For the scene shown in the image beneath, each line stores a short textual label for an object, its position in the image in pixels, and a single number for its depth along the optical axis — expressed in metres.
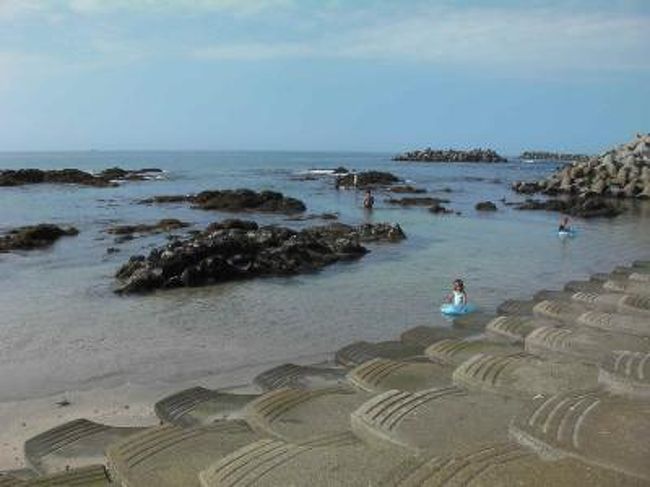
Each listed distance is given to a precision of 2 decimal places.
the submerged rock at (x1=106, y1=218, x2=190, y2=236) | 27.85
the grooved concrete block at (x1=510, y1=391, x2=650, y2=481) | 5.17
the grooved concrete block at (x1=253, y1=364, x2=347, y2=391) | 9.12
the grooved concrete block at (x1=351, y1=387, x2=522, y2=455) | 5.80
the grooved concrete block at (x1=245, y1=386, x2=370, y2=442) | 6.57
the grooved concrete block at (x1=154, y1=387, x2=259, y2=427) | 7.79
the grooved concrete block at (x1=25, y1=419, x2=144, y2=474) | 6.73
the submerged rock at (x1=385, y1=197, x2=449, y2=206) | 43.56
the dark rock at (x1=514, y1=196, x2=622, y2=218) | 38.28
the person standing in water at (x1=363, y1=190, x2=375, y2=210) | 40.47
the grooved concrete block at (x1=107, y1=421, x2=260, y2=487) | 5.52
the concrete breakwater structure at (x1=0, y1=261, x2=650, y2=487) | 5.12
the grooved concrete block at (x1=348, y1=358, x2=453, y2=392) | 8.01
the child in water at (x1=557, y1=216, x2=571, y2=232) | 28.99
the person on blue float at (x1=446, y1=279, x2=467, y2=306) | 14.18
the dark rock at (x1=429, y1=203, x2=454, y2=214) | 38.15
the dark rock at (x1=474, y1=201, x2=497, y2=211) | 40.65
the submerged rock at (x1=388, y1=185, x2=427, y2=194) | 53.31
